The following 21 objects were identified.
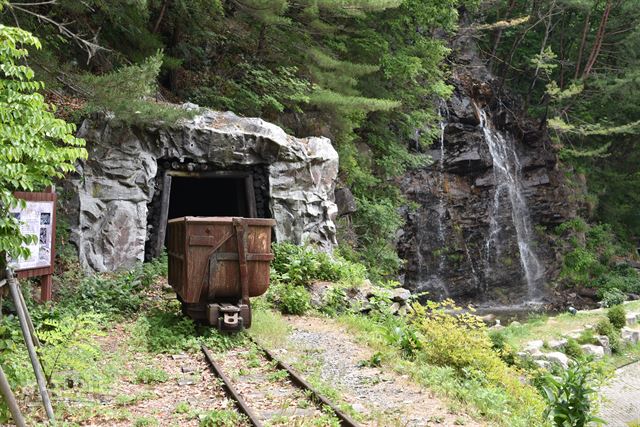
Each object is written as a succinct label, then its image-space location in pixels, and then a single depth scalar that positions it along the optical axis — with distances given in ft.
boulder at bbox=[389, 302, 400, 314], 40.08
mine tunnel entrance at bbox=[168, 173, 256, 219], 51.93
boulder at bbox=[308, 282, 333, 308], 38.99
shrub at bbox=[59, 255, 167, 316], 32.99
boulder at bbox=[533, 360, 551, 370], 35.91
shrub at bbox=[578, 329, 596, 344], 42.32
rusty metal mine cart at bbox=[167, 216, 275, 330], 28.50
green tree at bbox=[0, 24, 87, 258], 16.14
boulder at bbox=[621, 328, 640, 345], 45.38
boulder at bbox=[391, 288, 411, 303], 42.30
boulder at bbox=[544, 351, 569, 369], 36.99
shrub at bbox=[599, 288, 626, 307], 63.26
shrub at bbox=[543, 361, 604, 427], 18.69
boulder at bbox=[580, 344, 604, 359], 40.52
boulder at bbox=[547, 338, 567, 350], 40.78
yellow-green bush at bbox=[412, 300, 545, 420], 25.02
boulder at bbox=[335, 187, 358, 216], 58.03
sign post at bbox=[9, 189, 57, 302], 25.27
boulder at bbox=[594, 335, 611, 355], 42.39
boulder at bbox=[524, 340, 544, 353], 39.05
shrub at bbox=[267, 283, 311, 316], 37.06
